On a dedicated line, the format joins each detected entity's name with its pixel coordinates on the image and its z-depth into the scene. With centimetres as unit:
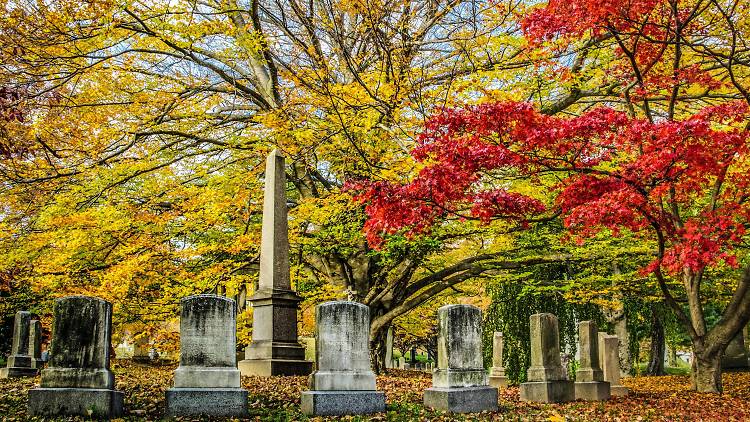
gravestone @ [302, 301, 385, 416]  776
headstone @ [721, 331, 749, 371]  2216
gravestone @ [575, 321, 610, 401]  1179
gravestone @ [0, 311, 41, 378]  1430
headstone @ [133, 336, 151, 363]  2493
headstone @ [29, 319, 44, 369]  1566
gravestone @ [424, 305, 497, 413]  837
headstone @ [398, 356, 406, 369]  4400
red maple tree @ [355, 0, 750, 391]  882
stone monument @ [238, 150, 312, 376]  1207
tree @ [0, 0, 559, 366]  1225
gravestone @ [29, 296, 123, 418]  679
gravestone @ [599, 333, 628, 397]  1299
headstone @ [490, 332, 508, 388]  1612
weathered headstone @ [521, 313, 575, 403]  1044
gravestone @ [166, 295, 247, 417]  732
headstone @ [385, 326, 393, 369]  3234
